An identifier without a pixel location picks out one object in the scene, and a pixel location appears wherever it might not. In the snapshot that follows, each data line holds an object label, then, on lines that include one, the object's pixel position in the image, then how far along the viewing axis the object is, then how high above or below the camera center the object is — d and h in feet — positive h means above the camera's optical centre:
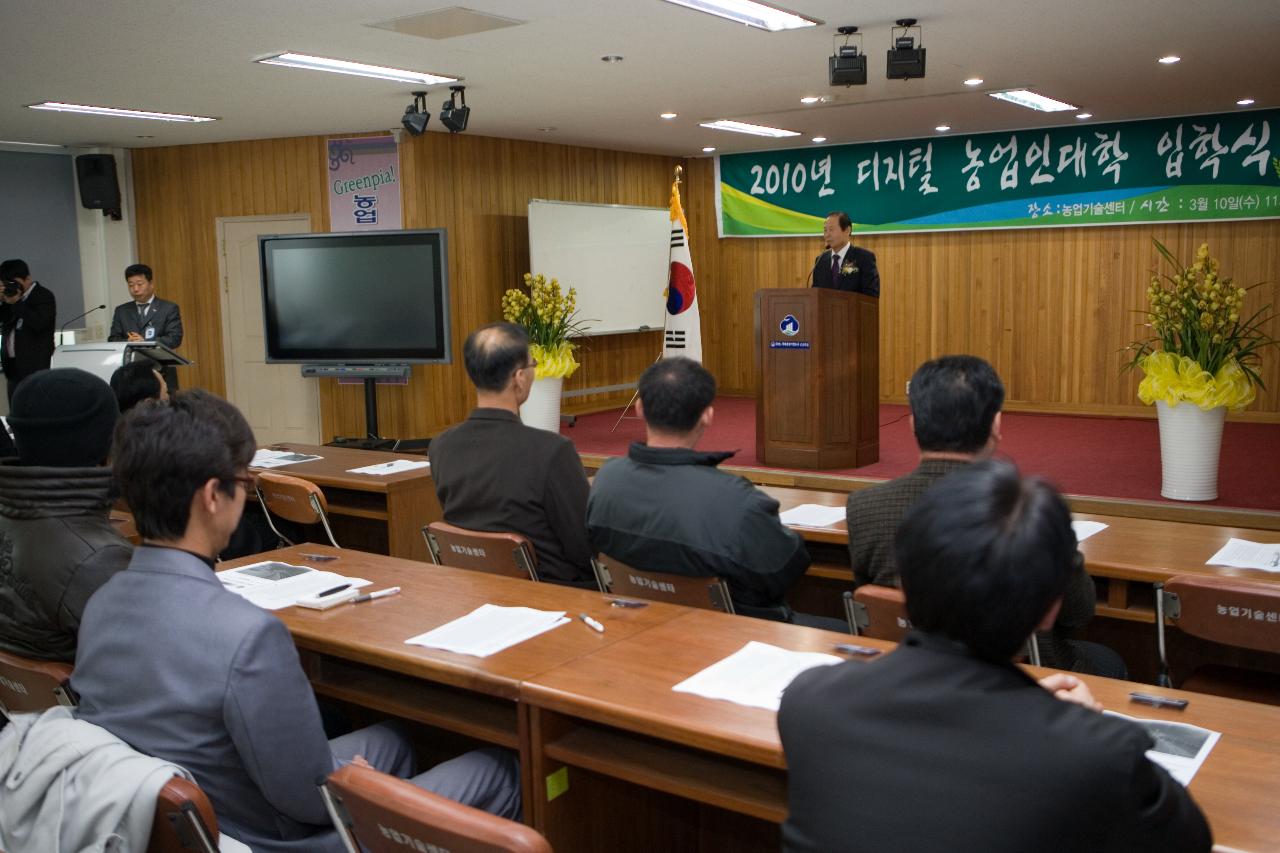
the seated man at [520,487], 11.03 -1.74
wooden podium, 21.44 -1.49
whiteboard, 30.25 +1.35
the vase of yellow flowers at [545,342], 27.07 -0.82
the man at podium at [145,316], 25.58 +0.03
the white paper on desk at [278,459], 16.97 -2.21
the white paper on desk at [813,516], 11.59 -2.26
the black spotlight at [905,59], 17.48 +3.66
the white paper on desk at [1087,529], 10.58 -2.24
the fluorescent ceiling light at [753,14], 16.43 +4.29
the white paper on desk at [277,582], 8.89 -2.20
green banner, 28.27 +3.18
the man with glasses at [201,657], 5.82 -1.76
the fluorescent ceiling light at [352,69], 19.61 +4.38
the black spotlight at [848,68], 17.94 +3.63
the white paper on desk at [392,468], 16.16 -2.24
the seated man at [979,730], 3.83 -1.50
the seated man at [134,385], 13.19 -0.77
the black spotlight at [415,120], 23.06 +3.85
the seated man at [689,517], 9.16 -1.73
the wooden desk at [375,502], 15.55 -2.74
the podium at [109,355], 21.90 -0.73
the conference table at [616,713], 5.81 -2.23
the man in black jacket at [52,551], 7.42 -1.52
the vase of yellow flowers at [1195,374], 17.99 -1.34
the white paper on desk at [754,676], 6.40 -2.19
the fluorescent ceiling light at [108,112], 23.90 +4.45
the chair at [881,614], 7.98 -2.26
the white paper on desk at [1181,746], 5.27 -2.20
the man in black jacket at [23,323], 26.89 -0.04
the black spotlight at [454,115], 22.61 +3.85
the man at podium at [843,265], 23.94 +0.74
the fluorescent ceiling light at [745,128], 28.81 +4.53
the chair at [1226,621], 7.93 -2.36
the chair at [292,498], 13.83 -2.28
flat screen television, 26.63 +0.35
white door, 30.30 -1.38
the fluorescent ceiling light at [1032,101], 24.97 +4.37
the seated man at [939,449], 8.40 -1.14
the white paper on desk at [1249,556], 9.37 -2.25
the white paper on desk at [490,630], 7.52 -2.21
